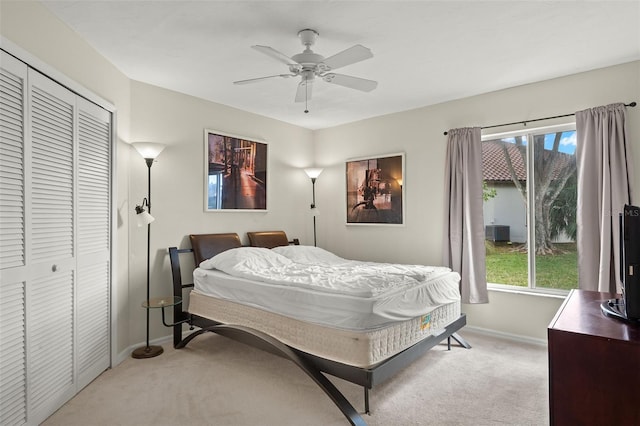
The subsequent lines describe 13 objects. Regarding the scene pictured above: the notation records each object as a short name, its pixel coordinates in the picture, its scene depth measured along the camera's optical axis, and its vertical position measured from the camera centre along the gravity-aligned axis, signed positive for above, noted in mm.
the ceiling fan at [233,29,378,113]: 2369 +1091
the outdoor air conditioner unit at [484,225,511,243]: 4023 -238
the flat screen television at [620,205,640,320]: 1594 -221
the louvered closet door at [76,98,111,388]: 2754 -231
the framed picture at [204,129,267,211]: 4250 +520
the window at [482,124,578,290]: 3646 +62
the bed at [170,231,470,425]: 2332 -770
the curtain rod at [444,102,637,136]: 3125 +975
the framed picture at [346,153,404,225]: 4680 +318
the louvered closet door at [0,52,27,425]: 1999 -182
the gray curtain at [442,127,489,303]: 3889 -38
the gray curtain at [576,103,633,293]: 3100 +211
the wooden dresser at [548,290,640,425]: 1396 -675
